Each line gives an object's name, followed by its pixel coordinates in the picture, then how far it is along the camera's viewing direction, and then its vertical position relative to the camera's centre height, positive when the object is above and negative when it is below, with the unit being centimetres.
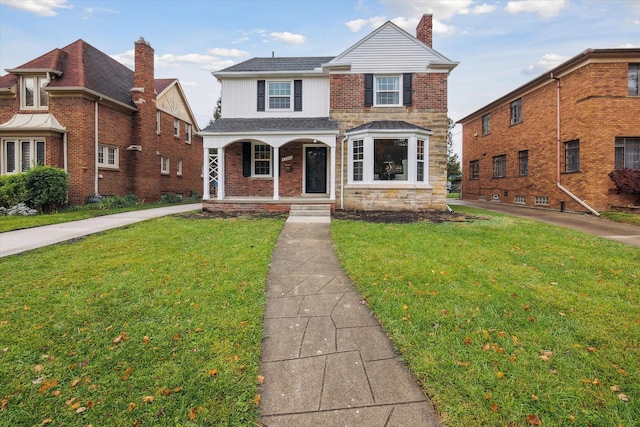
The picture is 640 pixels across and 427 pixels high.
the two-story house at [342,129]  1241 +282
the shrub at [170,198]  1941 +12
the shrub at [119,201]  1454 -6
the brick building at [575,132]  1266 +309
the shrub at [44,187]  1209 +51
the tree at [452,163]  4769 +582
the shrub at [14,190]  1198 +37
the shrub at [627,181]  1210 +76
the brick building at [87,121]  1412 +381
